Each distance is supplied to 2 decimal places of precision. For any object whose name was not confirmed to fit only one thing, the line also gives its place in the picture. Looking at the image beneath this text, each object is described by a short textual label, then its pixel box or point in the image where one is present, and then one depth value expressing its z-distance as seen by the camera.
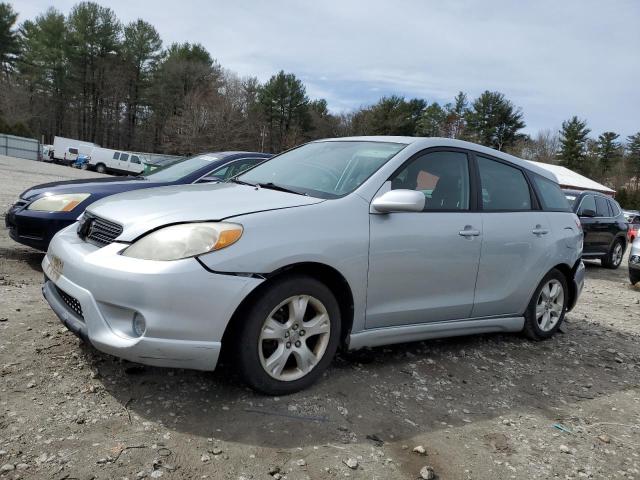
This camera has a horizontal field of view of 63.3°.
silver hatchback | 2.70
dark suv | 10.88
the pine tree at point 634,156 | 72.25
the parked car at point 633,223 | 21.96
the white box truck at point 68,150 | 41.53
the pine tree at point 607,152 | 73.12
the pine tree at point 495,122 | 65.75
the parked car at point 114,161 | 39.41
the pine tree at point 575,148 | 70.00
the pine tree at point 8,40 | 56.41
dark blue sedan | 5.25
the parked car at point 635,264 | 9.54
